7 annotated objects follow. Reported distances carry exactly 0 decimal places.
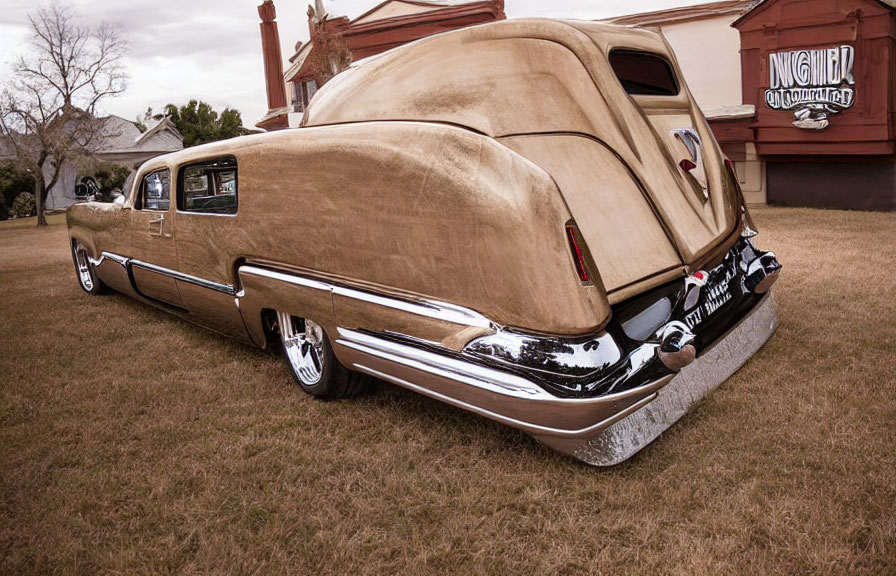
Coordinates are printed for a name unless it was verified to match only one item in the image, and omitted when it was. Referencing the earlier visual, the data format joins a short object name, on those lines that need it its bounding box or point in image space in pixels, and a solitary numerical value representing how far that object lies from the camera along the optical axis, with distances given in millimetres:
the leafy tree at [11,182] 28219
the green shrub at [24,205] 28578
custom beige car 2719
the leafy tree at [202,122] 43297
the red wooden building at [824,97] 10828
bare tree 23906
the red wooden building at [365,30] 18359
